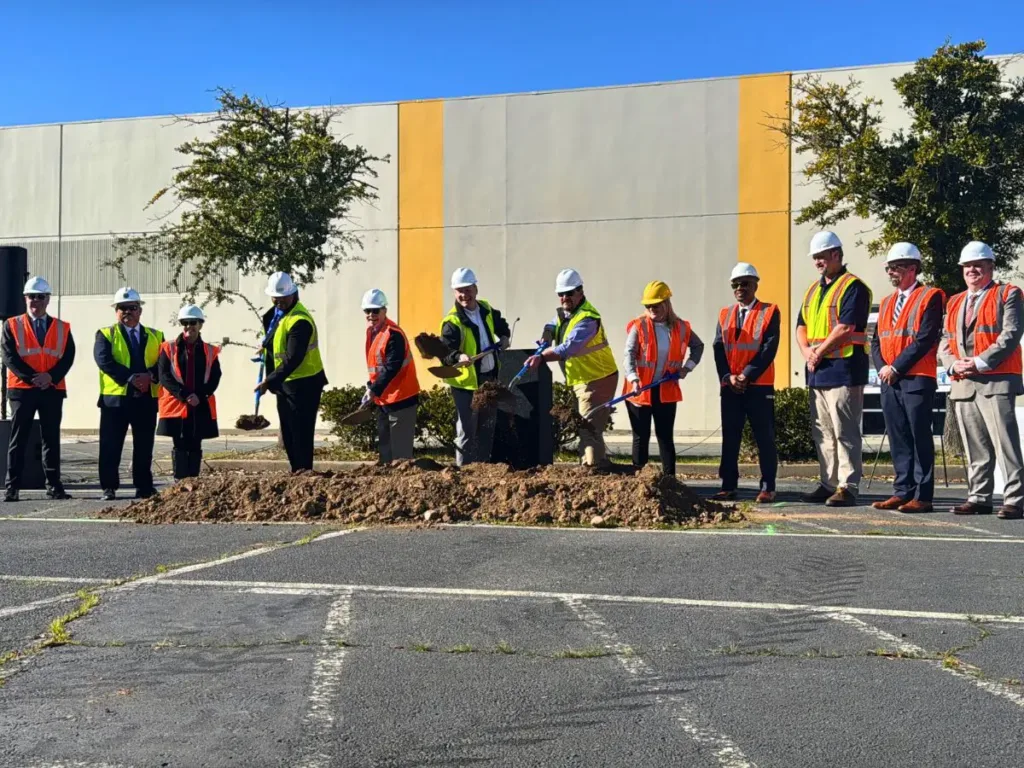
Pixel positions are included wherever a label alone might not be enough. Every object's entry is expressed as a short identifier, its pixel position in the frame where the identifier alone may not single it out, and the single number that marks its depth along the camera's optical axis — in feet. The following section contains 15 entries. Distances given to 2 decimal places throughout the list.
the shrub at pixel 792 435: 47.57
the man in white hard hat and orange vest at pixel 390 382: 35.88
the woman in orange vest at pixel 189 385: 36.68
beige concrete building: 73.41
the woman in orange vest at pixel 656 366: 34.37
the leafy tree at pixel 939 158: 50.78
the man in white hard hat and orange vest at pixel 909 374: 30.66
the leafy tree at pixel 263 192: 52.08
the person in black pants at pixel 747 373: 33.76
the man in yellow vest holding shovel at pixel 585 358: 34.12
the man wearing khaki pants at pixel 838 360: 32.27
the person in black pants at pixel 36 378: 36.27
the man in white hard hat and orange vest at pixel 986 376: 29.48
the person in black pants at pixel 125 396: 35.94
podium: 35.35
